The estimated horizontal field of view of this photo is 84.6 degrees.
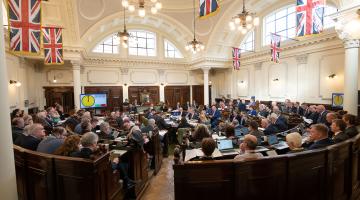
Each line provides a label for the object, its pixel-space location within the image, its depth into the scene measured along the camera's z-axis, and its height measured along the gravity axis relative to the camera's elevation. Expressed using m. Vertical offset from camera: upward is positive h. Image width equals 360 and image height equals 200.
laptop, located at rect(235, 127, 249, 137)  5.15 -1.05
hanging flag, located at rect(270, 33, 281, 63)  9.99 +2.25
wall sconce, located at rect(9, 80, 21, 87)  9.22 +0.55
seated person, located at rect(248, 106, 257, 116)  9.65 -1.06
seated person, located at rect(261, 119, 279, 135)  5.71 -1.11
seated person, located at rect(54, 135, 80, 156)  2.94 -0.81
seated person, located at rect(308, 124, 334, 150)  3.10 -0.74
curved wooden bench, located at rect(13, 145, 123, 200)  2.60 -1.17
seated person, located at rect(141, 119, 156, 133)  5.54 -1.01
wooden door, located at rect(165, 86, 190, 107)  17.39 -0.24
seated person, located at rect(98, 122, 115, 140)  5.36 -1.11
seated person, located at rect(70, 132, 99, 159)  2.81 -0.78
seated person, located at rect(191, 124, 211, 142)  4.95 -1.06
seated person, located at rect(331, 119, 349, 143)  3.38 -0.68
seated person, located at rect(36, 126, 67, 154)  3.39 -0.89
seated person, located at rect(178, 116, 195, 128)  7.82 -1.24
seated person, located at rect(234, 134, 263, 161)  2.77 -0.86
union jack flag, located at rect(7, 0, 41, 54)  4.84 +1.74
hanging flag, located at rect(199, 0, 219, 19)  5.80 +2.52
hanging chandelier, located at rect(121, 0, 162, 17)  6.16 +2.86
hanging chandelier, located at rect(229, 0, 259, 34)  7.19 +2.69
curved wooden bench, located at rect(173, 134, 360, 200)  2.43 -1.11
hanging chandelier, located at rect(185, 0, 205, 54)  10.34 +2.51
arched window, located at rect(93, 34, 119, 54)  14.93 +3.61
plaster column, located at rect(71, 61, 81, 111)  11.84 +0.62
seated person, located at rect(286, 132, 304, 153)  3.22 -0.82
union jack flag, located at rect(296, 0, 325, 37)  6.20 +2.39
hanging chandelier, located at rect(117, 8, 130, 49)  8.65 +2.55
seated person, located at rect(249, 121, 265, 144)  4.73 -0.96
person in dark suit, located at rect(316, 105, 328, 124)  6.99 -0.86
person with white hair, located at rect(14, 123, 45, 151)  3.79 -0.86
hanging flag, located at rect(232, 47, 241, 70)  13.09 +2.23
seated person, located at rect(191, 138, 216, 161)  2.90 -0.82
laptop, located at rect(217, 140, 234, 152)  4.39 -1.20
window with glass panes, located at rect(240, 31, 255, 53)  14.65 +3.76
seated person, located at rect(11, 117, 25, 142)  5.04 -0.81
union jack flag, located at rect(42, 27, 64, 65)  8.03 +2.04
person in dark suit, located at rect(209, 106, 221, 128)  8.26 -1.16
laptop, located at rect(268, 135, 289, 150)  4.45 -1.21
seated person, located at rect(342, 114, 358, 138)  3.63 -0.67
